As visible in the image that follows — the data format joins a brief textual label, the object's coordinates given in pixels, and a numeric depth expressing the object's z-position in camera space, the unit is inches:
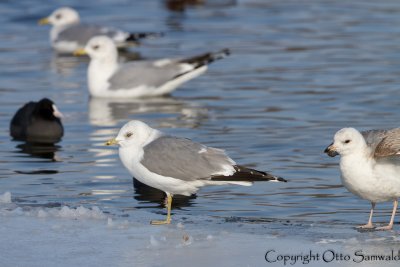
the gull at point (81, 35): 775.1
